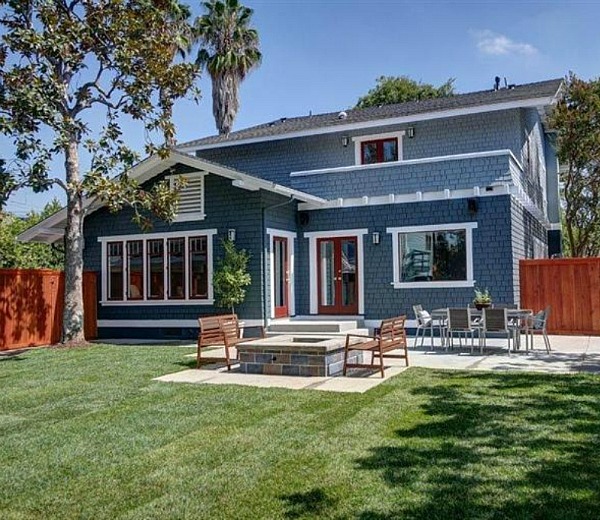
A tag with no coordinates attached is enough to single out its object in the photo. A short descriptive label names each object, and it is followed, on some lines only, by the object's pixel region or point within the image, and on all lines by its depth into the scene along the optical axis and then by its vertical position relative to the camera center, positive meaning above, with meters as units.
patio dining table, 11.35 -0.62
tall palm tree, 28.36 +12.23
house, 14.24 +1.62
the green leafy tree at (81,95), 13.08 +4.83
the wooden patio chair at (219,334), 10.02 -0.83
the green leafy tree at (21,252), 25.17 +1.85
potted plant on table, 12.41 -0.36
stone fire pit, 9.04 -1.14
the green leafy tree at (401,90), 34.31 +11.94
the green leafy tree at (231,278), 14.04 +0.26
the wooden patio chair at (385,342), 8.98 -0.92
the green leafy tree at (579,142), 18.17 +4.57
